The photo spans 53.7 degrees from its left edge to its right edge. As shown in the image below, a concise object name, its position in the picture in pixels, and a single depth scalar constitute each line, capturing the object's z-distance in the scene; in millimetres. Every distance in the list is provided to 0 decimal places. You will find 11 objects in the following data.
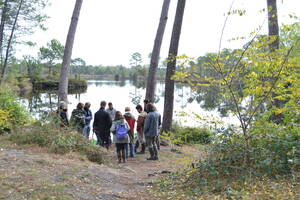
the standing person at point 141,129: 8562
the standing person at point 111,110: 9523
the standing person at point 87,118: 9376
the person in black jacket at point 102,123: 8938
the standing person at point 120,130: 7582
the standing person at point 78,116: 8672
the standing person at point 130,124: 8422
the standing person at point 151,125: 7887
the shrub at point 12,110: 9336
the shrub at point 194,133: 11516
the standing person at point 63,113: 8422
